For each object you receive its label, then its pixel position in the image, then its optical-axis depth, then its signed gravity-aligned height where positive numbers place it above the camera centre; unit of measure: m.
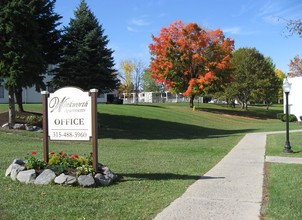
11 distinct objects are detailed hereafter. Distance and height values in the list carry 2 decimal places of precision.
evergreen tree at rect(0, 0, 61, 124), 21.05 +2.57
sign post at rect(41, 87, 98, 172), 8.81 -0.41
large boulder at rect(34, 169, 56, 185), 8.33 -1.62
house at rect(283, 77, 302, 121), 44.59 -0.02
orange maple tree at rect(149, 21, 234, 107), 52.47 +5.37
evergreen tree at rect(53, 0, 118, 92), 30.33 +2.99
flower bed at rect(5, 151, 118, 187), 8.29 -1.55
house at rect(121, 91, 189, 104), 101.25 +0.00
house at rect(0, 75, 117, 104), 48.94 +0.15
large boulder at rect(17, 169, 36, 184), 8.44 -1.61
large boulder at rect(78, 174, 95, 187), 8.22 -1.66
